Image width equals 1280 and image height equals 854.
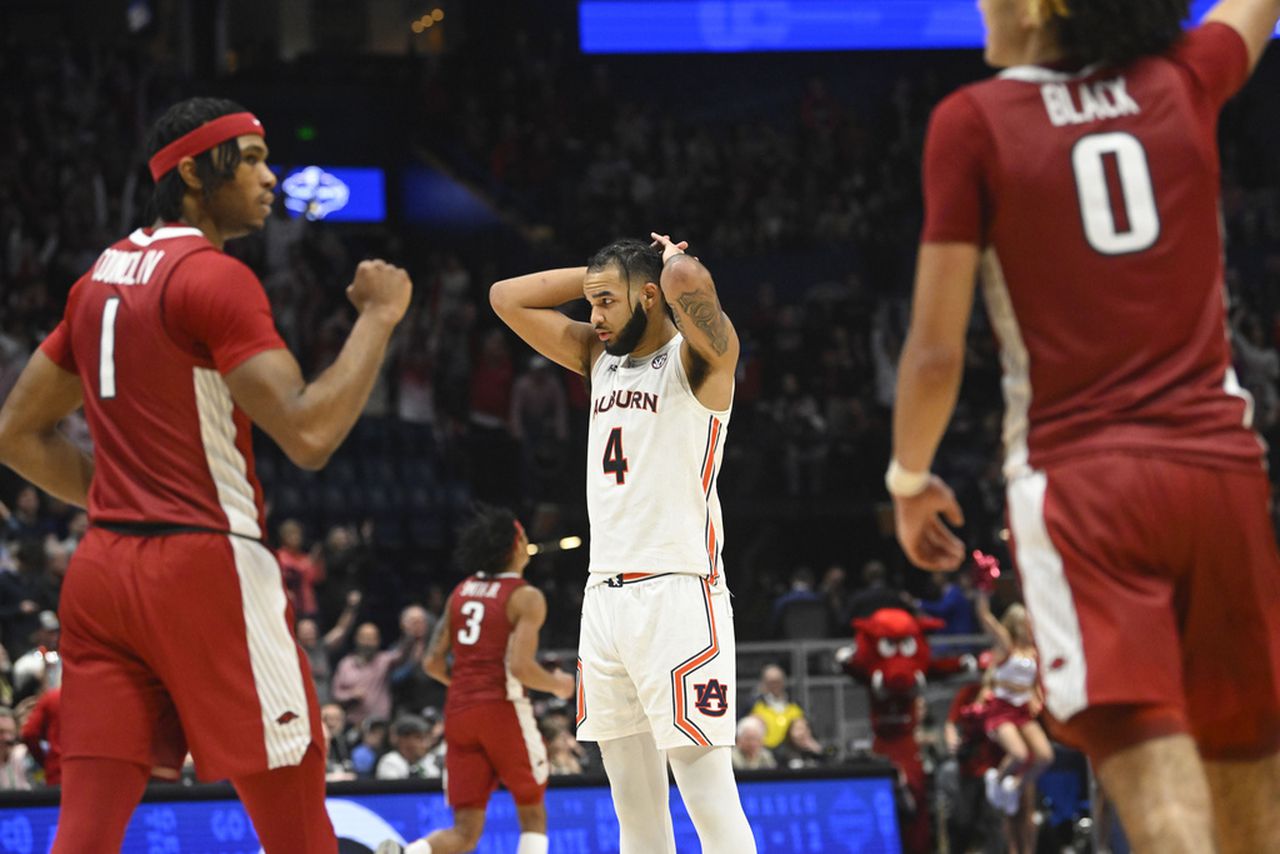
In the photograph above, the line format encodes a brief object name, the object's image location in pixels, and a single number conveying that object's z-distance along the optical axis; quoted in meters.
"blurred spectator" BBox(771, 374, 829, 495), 18.31
